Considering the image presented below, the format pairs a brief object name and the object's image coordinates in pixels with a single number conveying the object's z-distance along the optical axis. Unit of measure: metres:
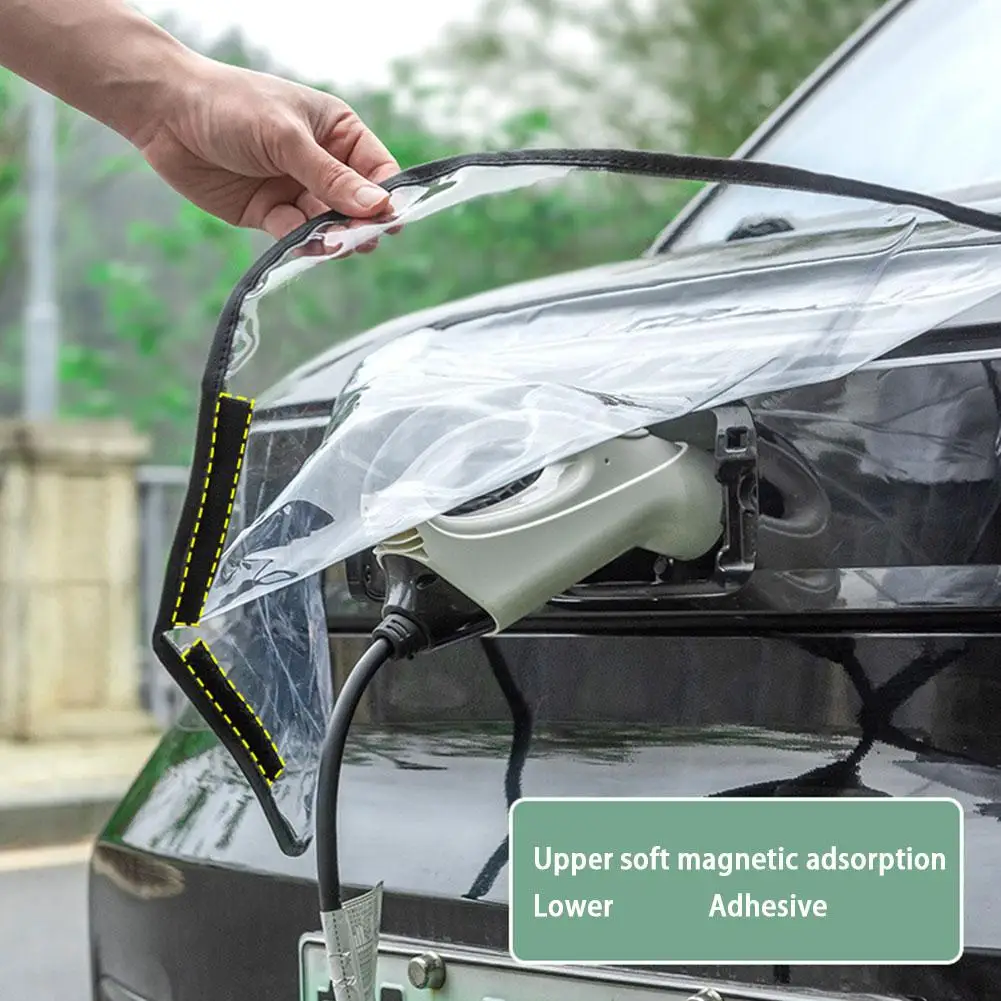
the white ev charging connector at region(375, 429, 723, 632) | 1.42
